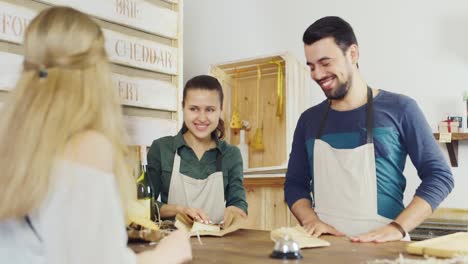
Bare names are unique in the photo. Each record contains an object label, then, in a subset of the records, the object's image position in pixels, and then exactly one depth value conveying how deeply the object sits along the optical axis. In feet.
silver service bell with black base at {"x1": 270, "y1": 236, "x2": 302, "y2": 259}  4.55
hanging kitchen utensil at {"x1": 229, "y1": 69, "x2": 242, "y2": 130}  13.42
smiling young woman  7.45
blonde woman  2.98
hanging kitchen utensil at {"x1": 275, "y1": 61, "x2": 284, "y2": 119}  12.85
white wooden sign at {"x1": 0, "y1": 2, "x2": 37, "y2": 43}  8.63
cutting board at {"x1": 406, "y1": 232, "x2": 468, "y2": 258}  4.48
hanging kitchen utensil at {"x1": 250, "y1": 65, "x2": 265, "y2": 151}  13.30
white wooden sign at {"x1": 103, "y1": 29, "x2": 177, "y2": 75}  10.77
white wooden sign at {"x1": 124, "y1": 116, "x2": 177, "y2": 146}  11.10
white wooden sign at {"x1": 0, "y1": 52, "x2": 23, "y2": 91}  8.52
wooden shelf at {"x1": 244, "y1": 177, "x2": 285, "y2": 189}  11.99
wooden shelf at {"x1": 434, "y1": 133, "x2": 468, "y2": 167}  12.26
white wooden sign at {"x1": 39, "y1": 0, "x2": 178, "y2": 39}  10.27
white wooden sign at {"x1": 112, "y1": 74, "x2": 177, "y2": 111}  10.94
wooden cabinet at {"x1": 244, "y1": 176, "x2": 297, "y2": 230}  12.03
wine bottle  6.11
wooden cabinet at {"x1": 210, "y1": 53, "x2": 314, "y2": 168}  12.61
